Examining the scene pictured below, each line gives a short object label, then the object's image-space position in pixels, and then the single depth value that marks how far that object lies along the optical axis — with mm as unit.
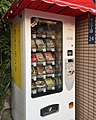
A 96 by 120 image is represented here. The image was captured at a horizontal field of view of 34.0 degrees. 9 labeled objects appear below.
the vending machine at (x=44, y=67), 2143
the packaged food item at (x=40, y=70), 2365
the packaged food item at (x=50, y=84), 2461
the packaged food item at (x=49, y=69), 2468
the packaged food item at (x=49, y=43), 2471
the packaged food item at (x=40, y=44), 2357
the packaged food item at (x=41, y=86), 2355
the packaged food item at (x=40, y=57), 2353
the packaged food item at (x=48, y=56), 2457
